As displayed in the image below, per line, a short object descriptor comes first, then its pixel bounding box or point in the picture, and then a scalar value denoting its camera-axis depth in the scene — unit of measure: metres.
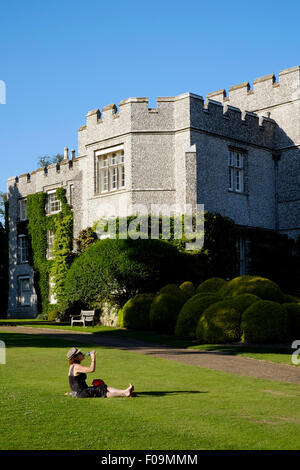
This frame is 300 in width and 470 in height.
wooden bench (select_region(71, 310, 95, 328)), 24.15
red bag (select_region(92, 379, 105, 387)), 9.72
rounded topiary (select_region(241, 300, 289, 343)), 17.50
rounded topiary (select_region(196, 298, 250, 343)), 18.09
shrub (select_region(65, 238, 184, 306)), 24.19
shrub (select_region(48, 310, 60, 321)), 29.27
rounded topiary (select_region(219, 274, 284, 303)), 19.69
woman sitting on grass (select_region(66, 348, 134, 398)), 9.50
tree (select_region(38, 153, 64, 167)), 67.62
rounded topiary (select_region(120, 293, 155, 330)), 22.39
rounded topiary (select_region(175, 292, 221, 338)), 19.41
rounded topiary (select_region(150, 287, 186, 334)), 21.14
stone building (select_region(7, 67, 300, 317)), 27.78
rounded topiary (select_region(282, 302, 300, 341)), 17.91
